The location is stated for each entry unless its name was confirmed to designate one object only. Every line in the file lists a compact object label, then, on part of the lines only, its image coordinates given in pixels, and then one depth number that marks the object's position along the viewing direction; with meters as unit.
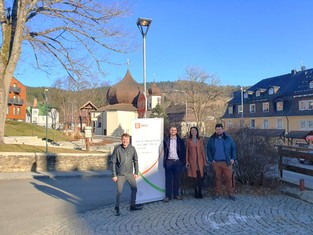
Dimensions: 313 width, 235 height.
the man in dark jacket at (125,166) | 6.92
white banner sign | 7.65
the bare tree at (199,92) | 51.00
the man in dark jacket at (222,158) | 7.97
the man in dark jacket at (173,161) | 7.87
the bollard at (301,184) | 8.34
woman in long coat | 7.90
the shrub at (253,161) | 8.95
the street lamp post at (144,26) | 10.56
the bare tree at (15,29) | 15.48
